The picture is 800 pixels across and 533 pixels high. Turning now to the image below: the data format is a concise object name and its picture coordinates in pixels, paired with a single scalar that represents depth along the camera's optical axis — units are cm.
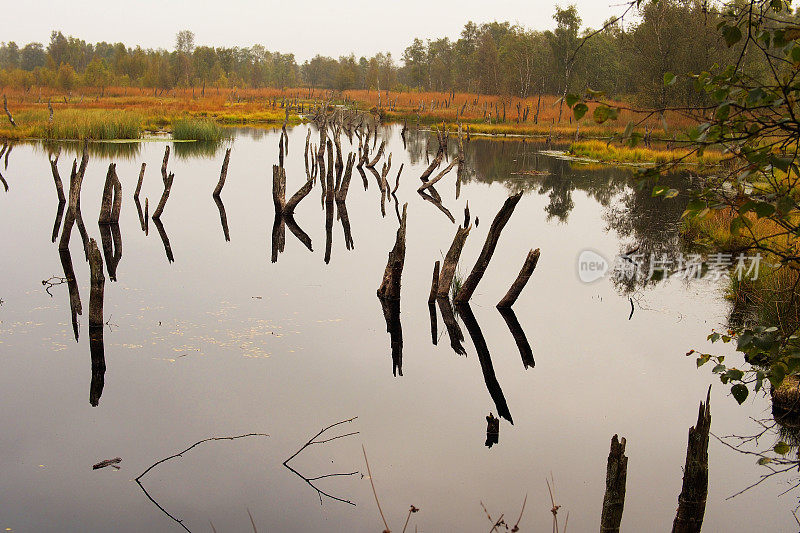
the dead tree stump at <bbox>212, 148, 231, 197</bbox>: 2155
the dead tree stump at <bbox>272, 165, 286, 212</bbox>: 1993
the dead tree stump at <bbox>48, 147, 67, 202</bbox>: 1778
